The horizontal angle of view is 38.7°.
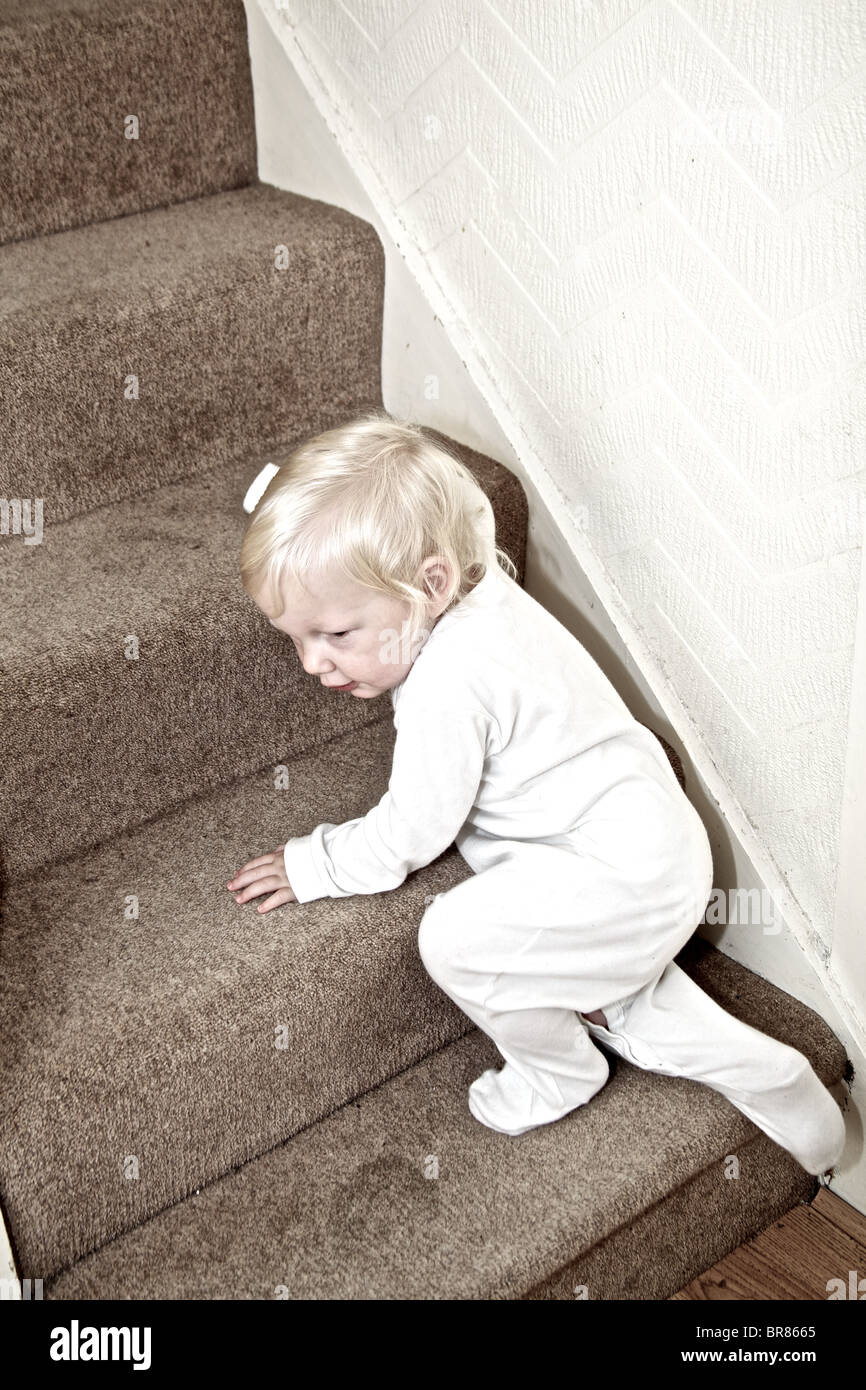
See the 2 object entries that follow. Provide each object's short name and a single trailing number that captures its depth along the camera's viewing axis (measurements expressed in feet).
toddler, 3.54
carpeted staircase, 3.51
